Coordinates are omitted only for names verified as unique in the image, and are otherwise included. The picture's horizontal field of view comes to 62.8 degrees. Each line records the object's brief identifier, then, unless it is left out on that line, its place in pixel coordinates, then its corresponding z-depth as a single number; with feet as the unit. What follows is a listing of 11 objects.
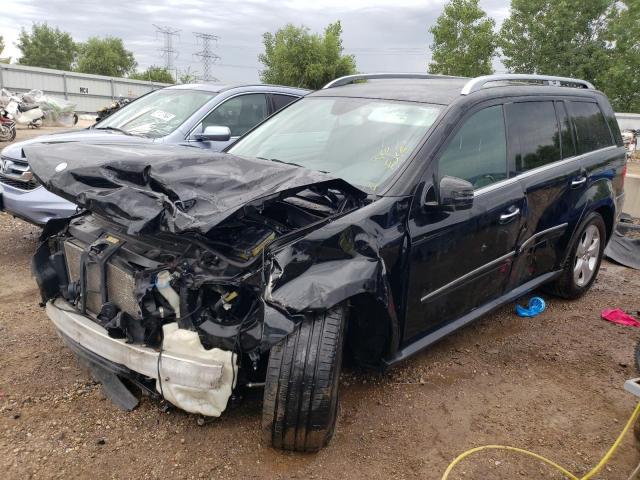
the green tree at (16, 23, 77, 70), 169.27
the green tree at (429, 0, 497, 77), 94.68
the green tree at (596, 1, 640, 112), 102.37
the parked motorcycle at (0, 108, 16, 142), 45.01
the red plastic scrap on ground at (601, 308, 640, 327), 14.49
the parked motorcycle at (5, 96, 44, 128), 61.52
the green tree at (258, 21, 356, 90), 98.73
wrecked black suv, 7.80
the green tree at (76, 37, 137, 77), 159.02
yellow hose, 8.32
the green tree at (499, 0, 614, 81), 114.83
